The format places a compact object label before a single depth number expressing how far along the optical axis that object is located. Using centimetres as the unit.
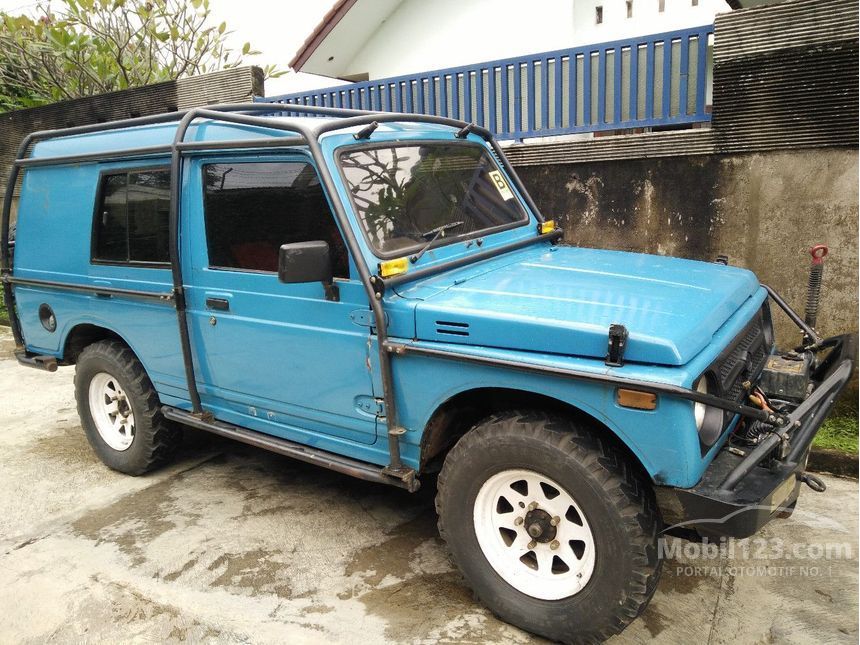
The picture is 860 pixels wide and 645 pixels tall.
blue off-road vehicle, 241
